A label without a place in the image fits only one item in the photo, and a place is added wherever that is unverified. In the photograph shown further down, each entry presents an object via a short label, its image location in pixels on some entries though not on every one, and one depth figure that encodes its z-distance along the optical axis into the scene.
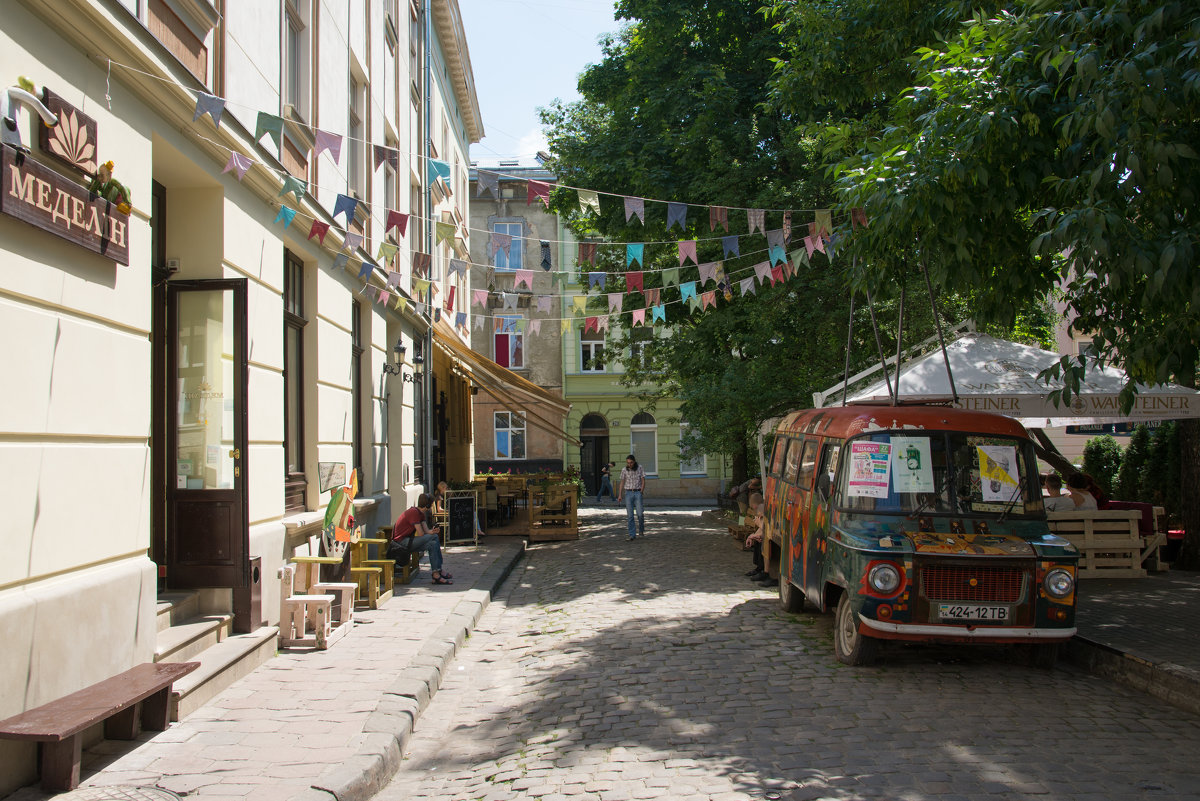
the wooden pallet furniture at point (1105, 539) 11.20
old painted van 6.57
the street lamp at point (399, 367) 14.55
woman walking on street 18.30
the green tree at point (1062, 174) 5.23
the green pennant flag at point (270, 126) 6.80
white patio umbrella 10.38
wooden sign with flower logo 4.86
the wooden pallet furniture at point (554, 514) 18.23
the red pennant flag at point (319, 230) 9.16
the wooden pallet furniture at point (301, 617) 7.72
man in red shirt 11.47
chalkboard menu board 16.28
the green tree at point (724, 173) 16.11
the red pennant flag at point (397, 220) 9.11
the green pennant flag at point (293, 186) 7.58
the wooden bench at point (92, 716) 4.19
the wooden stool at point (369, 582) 9.60
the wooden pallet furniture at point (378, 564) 10.05
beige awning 19.05
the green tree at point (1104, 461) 17.30
